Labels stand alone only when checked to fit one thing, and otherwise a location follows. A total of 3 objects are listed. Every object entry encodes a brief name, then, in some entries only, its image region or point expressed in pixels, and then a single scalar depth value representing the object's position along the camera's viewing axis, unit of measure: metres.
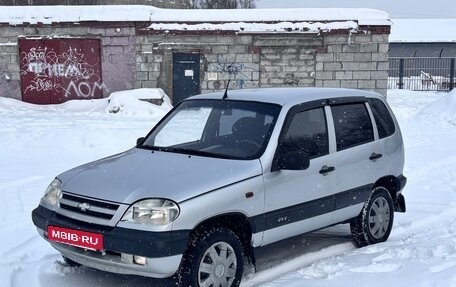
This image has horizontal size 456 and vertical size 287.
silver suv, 3.98
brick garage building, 17.25
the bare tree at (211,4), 44.00
